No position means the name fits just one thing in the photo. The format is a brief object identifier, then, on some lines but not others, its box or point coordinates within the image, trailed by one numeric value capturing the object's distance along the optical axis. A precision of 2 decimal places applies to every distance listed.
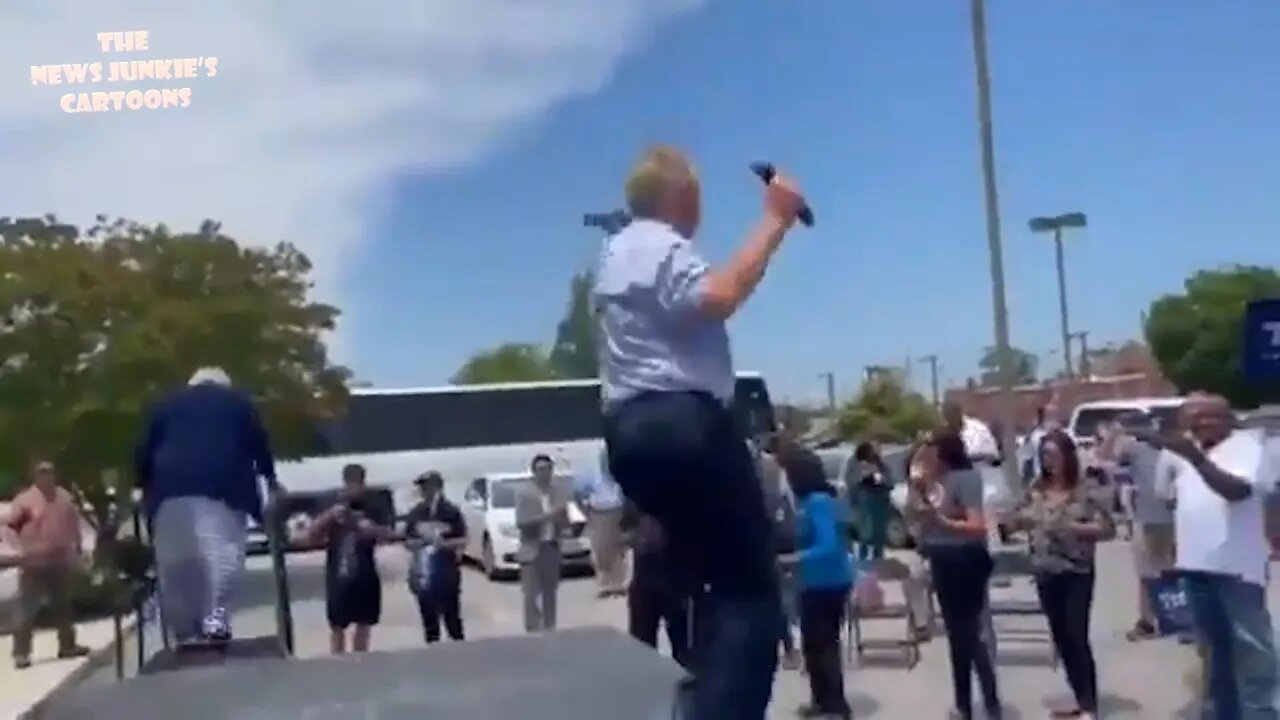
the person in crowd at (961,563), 8.83
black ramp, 3.51
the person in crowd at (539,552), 13.52
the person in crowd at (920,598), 12.33
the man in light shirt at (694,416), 3.62
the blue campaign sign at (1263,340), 10.45
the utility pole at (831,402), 46.38
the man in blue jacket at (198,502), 6.14
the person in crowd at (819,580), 9.23
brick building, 28.83
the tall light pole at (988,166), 15.44
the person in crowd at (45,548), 15.61
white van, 26.25
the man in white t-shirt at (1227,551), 7.30
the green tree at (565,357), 25.23
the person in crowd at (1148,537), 11.76
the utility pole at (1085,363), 65.75
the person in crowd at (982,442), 16.41
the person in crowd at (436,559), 12.03
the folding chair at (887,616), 12.04
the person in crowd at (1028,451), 16.69
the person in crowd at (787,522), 7.21
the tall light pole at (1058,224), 30.16
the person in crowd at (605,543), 18.81
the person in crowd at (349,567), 11.77
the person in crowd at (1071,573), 8.69
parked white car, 23.97
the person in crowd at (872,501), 15.10
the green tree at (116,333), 22.75
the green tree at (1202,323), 55.56
